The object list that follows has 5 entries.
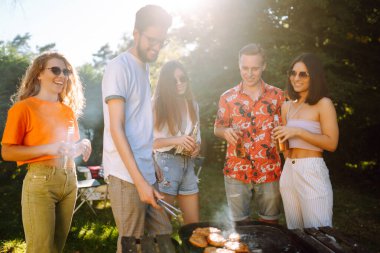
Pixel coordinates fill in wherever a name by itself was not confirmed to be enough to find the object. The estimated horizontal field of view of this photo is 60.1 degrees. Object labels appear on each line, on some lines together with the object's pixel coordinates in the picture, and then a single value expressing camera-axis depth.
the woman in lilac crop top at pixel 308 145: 2.81
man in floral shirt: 3.29
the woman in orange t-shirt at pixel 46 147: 2.57
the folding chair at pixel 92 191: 6.49
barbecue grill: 2.22
